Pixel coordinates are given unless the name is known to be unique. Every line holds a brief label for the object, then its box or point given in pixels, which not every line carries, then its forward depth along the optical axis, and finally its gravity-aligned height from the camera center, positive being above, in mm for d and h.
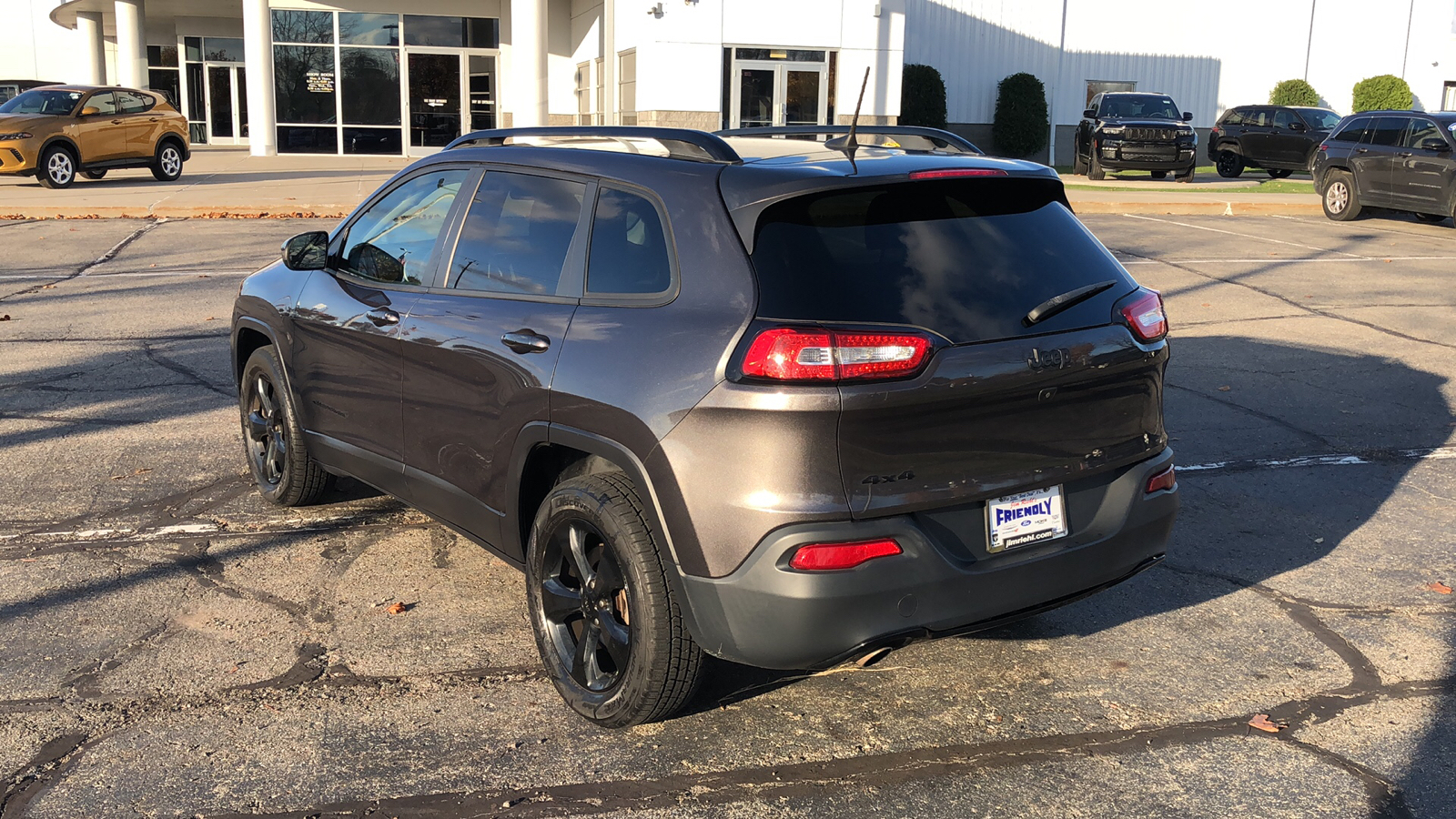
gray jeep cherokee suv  3336 -677
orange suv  21406 +207
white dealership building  27859 +2772
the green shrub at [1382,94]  39625 +2556
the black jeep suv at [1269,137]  30391 +855
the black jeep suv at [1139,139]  28047 +674
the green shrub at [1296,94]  39344 +2463
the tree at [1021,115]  36750 +1503
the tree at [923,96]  35219 +1885
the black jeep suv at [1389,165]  18578 +152
